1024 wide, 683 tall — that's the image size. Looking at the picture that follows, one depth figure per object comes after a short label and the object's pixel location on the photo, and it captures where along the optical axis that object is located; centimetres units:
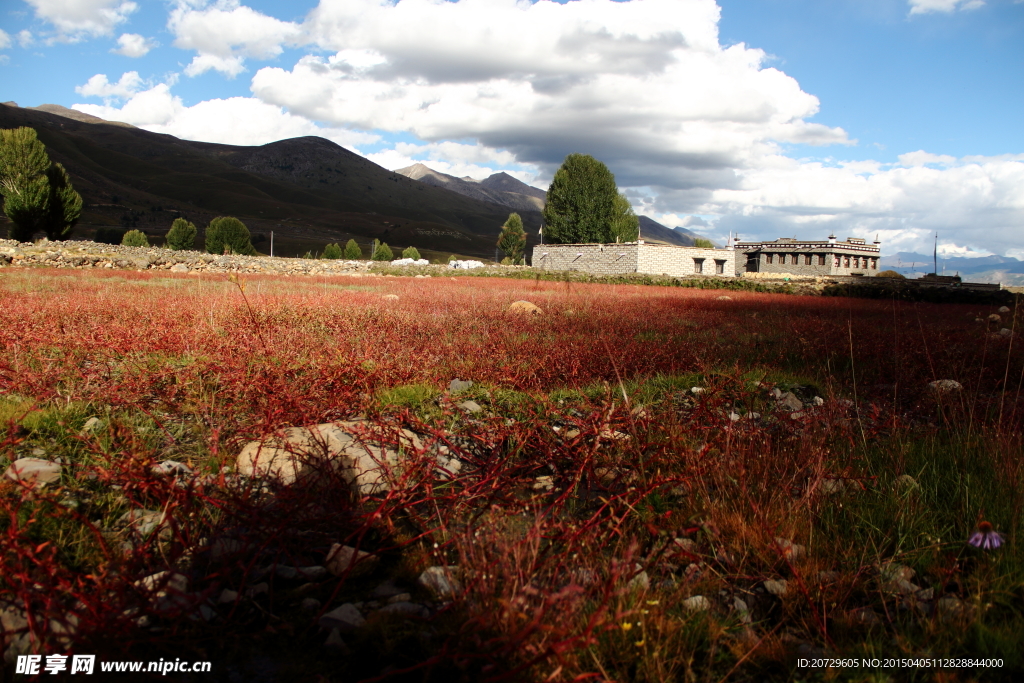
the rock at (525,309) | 915
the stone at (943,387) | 423
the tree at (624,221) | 6462
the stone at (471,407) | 388
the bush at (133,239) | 4528
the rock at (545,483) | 279
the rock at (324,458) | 256
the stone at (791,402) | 415
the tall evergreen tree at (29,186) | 3869
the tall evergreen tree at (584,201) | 6350
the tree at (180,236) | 5016
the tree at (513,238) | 6281
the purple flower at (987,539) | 186
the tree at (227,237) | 5258
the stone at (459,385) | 434
